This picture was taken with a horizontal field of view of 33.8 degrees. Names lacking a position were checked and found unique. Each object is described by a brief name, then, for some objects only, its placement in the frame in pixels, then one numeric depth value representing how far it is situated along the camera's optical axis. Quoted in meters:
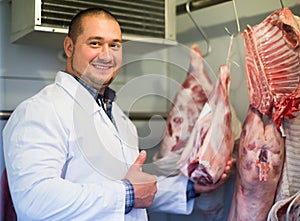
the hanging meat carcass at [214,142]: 1.20
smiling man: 0.98
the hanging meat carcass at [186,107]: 1.33
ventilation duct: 1.17
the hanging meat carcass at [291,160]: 1.07
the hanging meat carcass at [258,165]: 1.10
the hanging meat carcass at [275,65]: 1.07
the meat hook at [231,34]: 1.27
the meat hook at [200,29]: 1.37
